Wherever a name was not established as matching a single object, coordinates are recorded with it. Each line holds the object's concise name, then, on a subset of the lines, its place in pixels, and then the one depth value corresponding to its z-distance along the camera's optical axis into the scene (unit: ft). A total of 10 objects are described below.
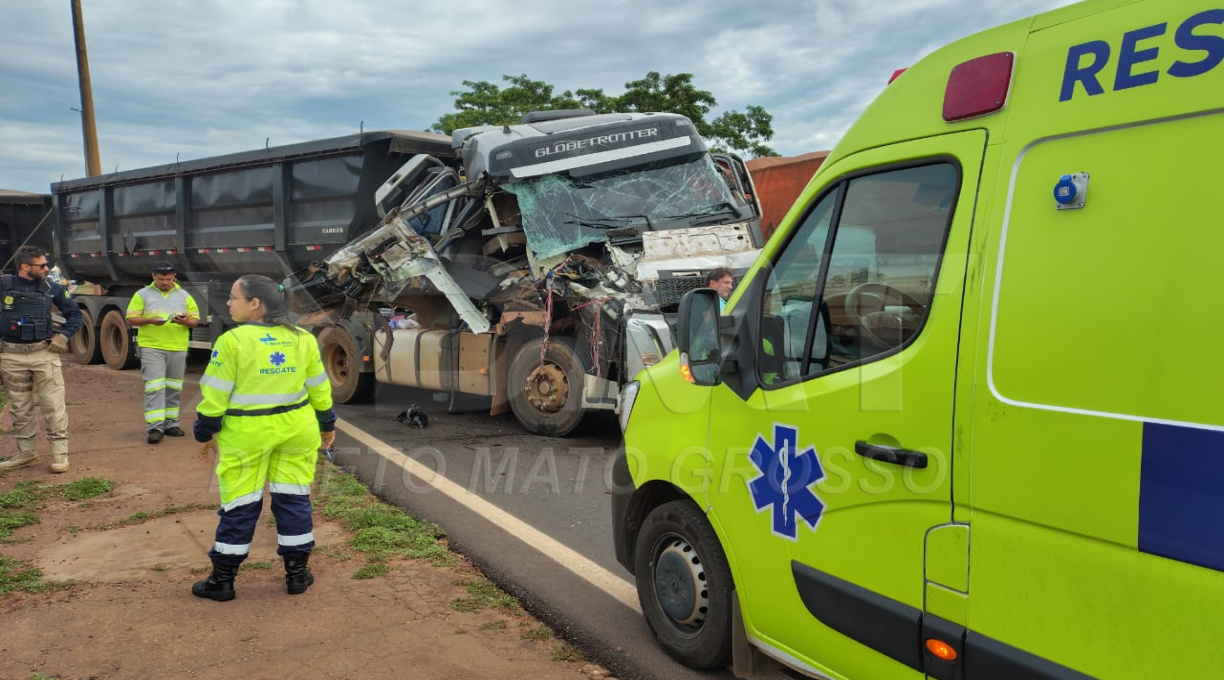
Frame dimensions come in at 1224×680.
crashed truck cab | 25.21
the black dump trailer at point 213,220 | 31.42
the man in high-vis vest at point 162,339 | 25.40
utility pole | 68.80
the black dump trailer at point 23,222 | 52.29
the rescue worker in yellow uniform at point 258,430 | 13.25
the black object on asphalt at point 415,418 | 28.78
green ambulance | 5.70
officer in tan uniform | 21.07
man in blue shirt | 23.62
